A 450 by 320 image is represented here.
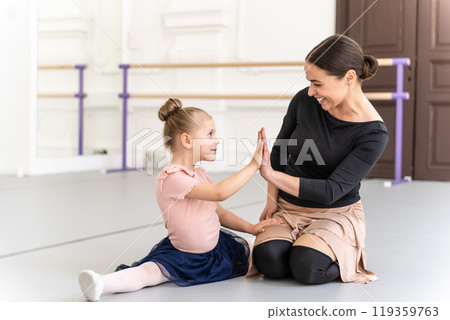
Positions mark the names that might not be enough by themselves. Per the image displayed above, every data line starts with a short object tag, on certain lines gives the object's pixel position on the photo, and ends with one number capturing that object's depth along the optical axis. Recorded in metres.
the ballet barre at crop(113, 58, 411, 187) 8.02
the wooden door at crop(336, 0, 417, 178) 8.73
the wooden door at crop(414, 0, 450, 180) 8.55
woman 3.07
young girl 2.95
